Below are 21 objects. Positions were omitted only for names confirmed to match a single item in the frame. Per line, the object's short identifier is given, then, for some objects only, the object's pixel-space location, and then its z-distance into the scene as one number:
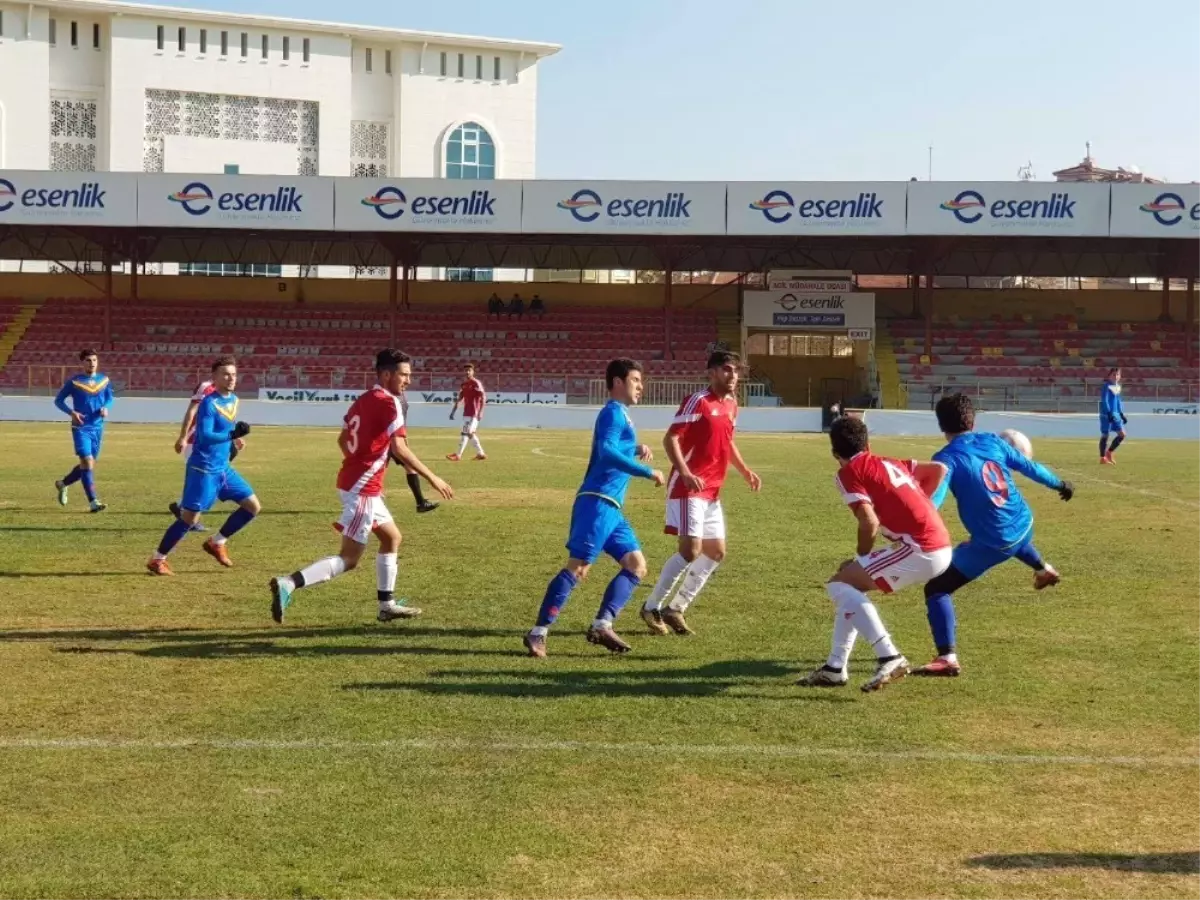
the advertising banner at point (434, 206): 49.69
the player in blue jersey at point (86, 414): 17.69
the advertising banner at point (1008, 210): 48.72
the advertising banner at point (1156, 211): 48.59
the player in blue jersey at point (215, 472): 12.53
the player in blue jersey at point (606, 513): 8.90
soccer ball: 8.65
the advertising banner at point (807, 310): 53.50
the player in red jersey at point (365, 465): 9.64
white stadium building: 70.81
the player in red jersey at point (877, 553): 7.94
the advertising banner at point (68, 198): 49.38
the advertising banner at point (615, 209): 49.41
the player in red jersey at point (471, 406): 27.56
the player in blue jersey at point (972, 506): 8.39
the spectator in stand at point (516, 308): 56.34
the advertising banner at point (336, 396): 46.06
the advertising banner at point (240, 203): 49.59
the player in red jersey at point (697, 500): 9.73
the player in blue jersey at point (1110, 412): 28.39
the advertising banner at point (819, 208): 48.91
